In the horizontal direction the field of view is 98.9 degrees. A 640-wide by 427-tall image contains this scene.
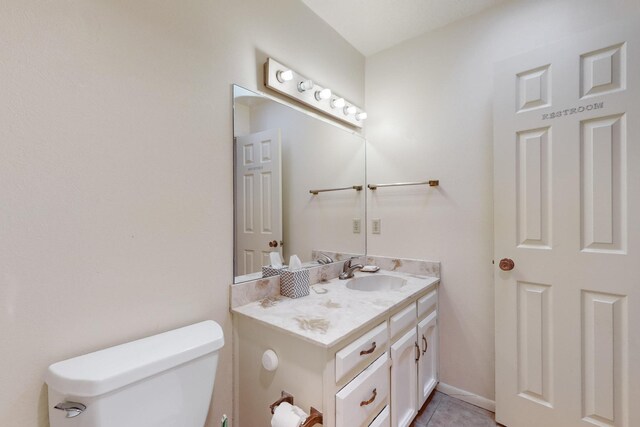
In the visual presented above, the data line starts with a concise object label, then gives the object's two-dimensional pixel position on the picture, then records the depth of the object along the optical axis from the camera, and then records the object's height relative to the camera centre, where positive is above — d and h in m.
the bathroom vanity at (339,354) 0.96 -0.58
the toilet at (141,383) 0.71 -0.49
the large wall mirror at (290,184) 1.31 +0.17
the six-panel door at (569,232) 1.22 -0.10
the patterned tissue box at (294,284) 1.38 -0.36
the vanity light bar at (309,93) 1.42 +0.72
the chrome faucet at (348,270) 1.82 -0.39
